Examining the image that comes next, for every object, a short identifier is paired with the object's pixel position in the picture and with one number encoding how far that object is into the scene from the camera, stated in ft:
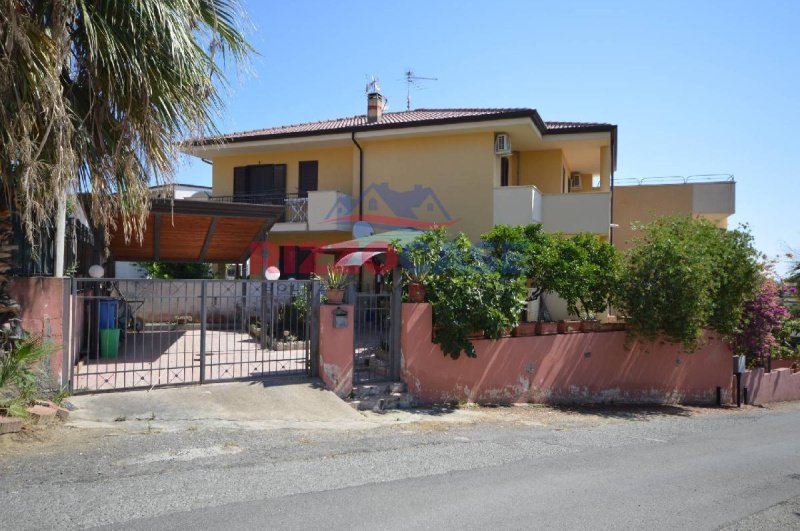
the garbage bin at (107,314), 38.40
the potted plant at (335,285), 32.50
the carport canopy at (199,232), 41.73
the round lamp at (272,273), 45.63
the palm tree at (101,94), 20.58
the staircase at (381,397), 31.99
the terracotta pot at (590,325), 41.68
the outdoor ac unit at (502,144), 57.28
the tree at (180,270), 81.46
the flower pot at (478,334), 35.72
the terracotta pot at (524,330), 37.91
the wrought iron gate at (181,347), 29.60
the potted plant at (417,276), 34.45
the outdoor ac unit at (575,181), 83.66
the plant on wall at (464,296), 34.12
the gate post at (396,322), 34.04
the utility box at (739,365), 47.85
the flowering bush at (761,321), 47.24
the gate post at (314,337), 32.89
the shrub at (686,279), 39.68
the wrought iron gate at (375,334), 33.83
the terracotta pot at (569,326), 40.29
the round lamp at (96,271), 38.77
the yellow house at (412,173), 57.67
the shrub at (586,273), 39.04
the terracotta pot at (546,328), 39.01
